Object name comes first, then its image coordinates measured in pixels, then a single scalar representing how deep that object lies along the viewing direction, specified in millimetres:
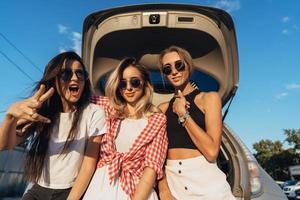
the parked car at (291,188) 20541
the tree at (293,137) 48125
